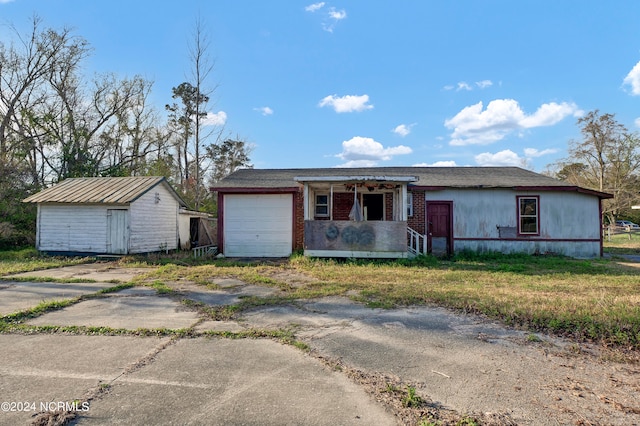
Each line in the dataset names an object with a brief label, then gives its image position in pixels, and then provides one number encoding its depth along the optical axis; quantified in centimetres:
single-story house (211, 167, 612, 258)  1319
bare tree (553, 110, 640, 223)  2972
